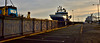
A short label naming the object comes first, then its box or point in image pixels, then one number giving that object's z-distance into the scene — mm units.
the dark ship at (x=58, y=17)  48431
